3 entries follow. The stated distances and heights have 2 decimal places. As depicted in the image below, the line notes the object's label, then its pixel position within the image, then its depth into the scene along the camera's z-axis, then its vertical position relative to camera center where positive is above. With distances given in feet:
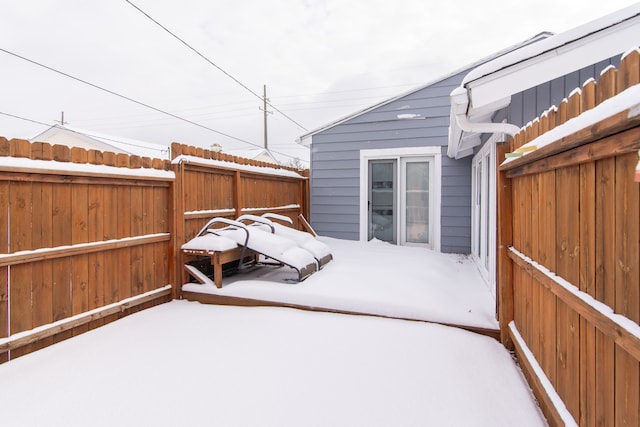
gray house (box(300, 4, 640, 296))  16.78 +2.22
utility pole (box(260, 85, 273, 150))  62.00 +19.51
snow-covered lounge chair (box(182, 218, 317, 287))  12.90 -1.38
